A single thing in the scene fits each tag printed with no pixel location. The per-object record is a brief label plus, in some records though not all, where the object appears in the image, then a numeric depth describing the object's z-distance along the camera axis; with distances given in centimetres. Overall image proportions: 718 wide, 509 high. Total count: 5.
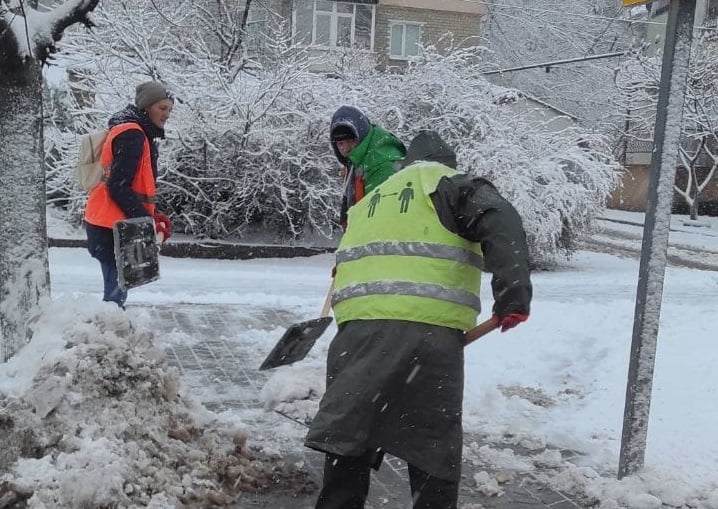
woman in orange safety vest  443
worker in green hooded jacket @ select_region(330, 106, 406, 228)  346
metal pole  345
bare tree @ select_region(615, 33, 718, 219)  2339
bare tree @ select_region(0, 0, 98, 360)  415
